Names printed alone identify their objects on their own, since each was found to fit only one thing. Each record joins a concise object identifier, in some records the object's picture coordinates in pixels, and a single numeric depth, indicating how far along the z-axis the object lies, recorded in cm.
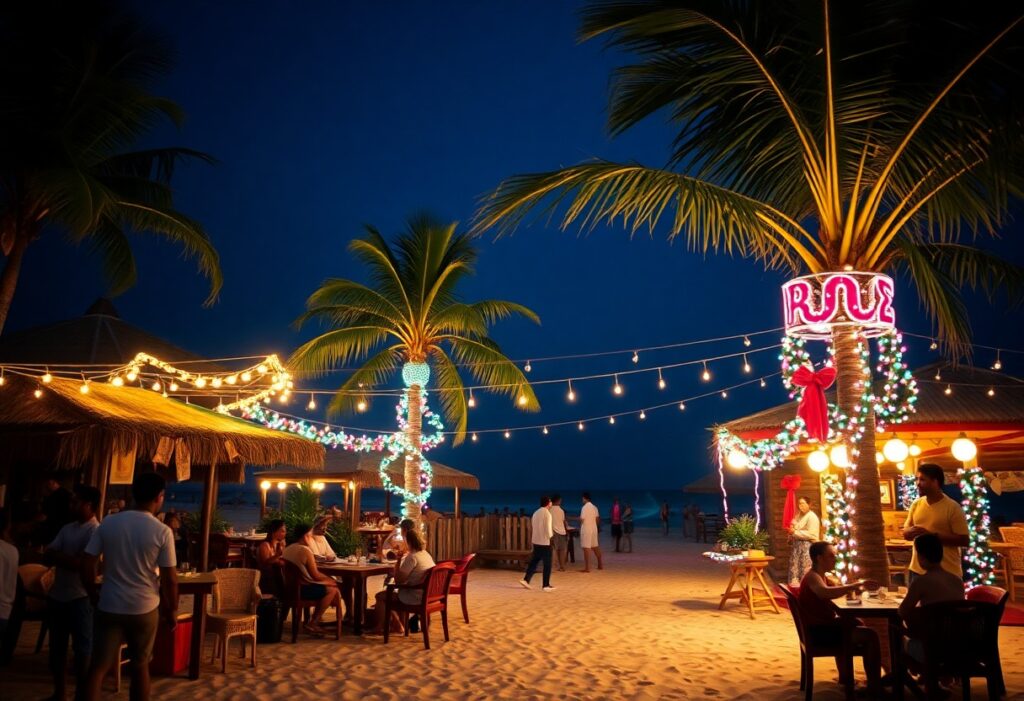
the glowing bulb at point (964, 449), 979
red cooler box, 651
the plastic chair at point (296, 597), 834
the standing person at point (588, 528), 1666
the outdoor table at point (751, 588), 1001
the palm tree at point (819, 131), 709
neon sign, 767
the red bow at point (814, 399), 883
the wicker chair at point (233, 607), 671
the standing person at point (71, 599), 546
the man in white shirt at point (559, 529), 1465
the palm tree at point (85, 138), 806
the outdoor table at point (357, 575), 866
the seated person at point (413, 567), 817
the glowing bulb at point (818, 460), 976
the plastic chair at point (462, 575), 923
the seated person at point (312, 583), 845
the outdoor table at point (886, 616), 571
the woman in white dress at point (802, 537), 1116
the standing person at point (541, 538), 1310
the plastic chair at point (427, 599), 800
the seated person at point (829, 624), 582
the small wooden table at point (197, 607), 645
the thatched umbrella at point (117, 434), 808
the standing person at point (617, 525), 2278
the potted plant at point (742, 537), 1112
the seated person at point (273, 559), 858
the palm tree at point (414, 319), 1438
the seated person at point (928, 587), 533
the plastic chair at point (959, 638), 518
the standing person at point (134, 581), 445
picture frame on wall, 1609
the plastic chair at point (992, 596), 526
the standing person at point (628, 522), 2508
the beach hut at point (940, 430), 1369
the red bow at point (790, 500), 1295
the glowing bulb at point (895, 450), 980
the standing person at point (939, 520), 638
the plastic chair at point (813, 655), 573
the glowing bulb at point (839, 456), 843
